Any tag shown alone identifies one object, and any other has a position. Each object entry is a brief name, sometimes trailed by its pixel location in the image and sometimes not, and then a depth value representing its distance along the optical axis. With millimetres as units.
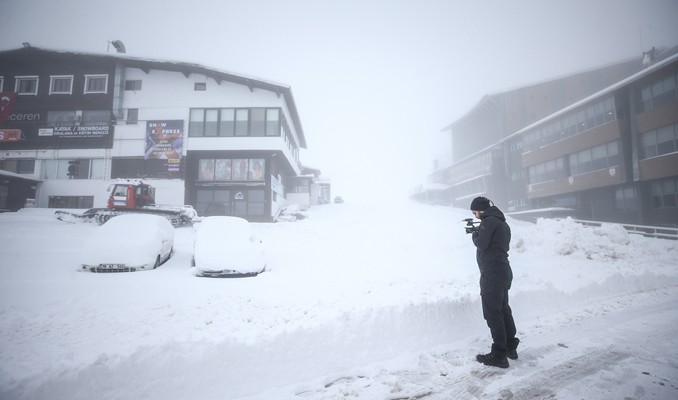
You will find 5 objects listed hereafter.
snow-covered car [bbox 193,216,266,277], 7824
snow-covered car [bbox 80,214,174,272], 7766
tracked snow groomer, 17047
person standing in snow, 3969
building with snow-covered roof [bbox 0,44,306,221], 23328
